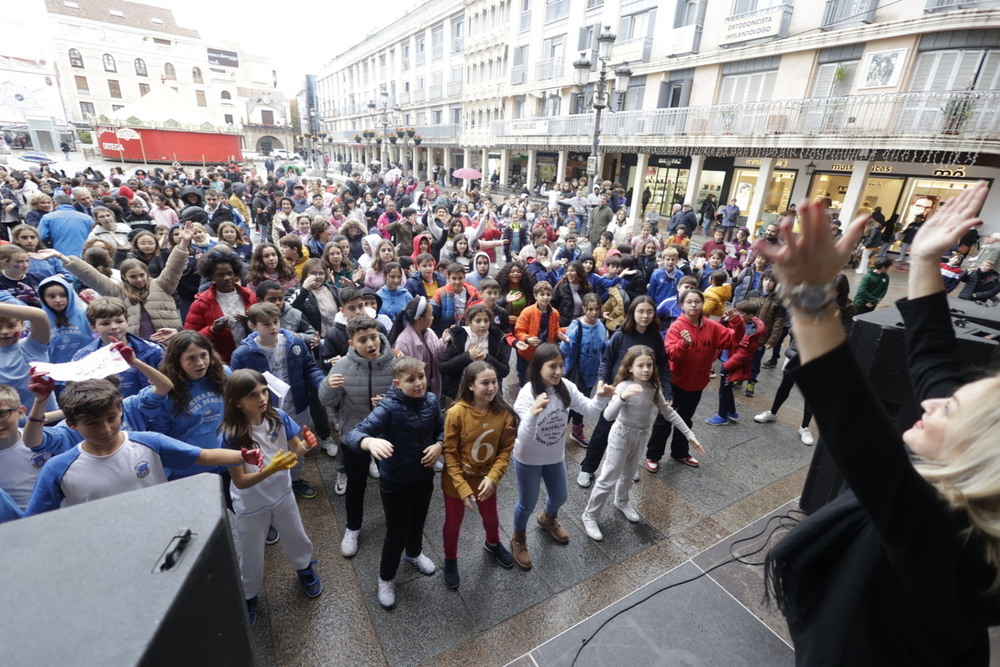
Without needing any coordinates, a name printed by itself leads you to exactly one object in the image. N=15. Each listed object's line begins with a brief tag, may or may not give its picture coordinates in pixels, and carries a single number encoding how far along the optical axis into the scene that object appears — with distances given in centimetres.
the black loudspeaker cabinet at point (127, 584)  69
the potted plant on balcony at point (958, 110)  1222
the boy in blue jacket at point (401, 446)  311
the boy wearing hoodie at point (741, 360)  545
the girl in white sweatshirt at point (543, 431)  353
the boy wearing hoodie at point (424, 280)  621
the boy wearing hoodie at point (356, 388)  368
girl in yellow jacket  319
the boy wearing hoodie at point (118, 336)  365
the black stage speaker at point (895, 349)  325
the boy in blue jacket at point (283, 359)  399
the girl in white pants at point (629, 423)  383
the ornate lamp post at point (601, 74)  1219
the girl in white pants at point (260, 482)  288
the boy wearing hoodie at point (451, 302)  559
